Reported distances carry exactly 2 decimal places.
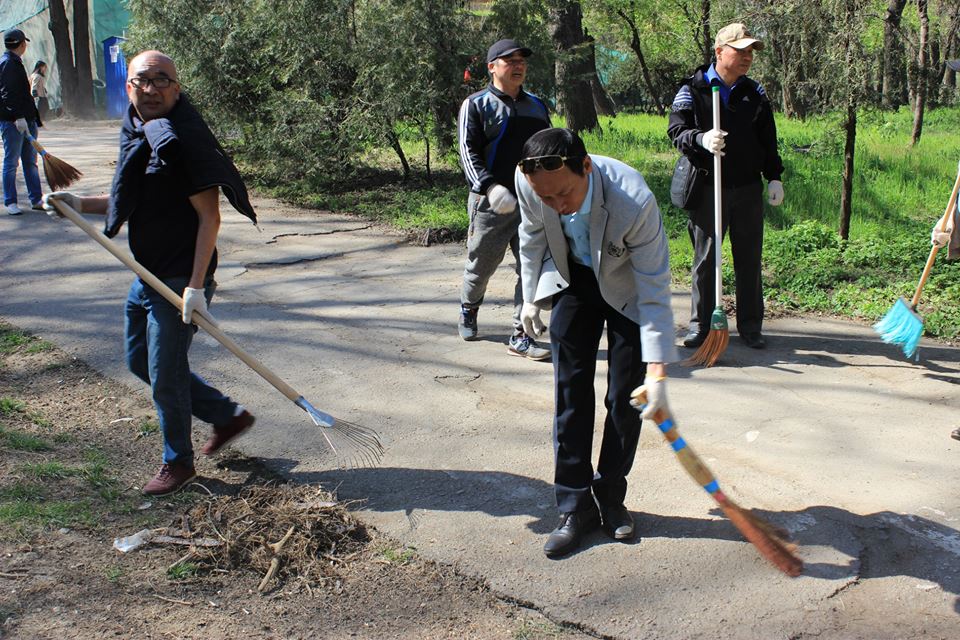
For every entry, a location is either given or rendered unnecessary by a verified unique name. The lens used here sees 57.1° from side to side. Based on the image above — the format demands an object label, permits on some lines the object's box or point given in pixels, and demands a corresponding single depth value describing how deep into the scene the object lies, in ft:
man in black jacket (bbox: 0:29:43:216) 31.58
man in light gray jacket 10.57
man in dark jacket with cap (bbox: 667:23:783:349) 18.89
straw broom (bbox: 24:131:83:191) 16.77
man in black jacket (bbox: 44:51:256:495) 12.52
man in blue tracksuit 18.84
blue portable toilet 91.81
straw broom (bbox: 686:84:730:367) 18.57
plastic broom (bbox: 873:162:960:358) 17.02
